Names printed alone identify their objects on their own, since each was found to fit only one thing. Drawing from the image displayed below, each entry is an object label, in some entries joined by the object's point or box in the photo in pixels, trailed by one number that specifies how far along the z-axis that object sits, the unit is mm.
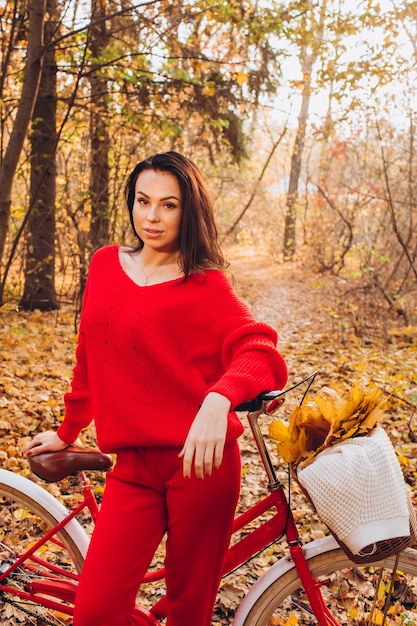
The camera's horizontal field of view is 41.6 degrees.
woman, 1673
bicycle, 1794
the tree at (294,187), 18281
